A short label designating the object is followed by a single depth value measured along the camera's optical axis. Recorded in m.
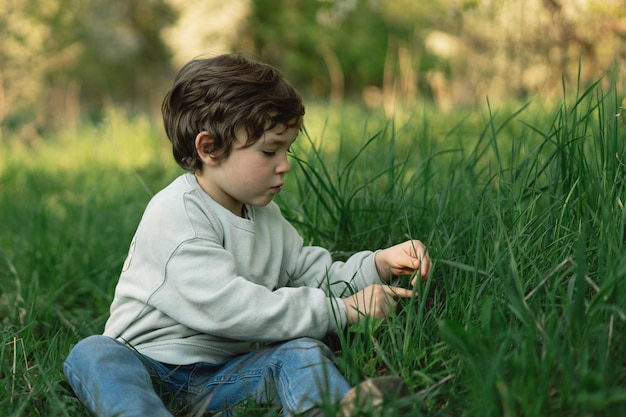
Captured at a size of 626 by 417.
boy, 1.79
